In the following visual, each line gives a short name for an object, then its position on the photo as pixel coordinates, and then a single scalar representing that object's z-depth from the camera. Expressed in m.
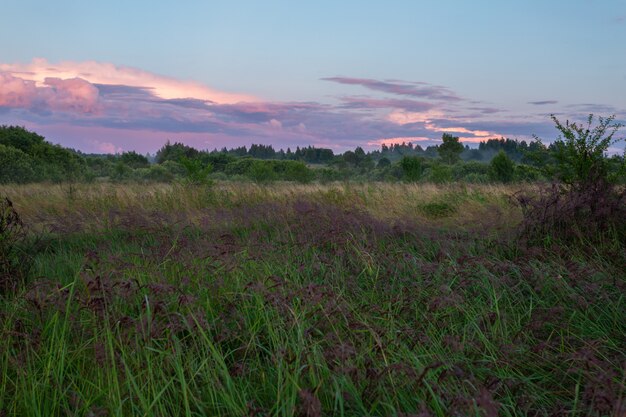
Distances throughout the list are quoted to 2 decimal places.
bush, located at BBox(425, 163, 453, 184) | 27.92
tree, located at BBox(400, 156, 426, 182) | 29.94
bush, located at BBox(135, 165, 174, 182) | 33.49
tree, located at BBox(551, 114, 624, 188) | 10.12
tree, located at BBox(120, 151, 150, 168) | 58.73
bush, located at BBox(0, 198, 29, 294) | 4.61
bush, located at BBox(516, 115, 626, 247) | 6.16
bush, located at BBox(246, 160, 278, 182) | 31.48
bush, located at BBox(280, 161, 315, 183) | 38.53
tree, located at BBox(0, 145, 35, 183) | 24.19
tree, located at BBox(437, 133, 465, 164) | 53.43
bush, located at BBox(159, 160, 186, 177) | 48.81
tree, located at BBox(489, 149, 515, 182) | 35.84
